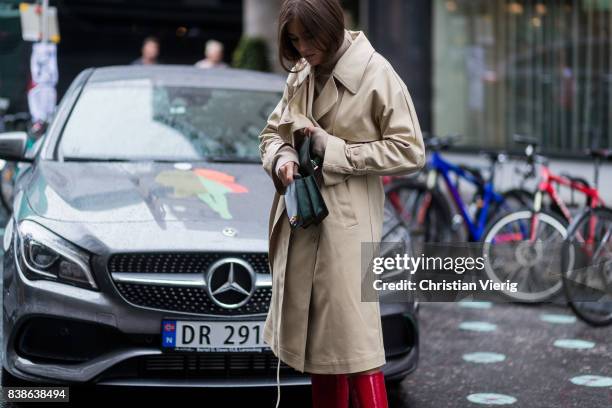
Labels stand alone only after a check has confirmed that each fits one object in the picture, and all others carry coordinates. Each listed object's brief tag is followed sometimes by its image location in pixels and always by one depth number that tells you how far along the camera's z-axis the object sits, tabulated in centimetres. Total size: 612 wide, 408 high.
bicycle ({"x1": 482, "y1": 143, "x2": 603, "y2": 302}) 706
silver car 432
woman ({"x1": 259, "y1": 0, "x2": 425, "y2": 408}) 333
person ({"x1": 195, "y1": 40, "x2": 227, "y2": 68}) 1247
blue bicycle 796
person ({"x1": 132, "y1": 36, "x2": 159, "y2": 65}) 1205
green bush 1902
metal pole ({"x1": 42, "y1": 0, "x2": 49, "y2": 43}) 972
